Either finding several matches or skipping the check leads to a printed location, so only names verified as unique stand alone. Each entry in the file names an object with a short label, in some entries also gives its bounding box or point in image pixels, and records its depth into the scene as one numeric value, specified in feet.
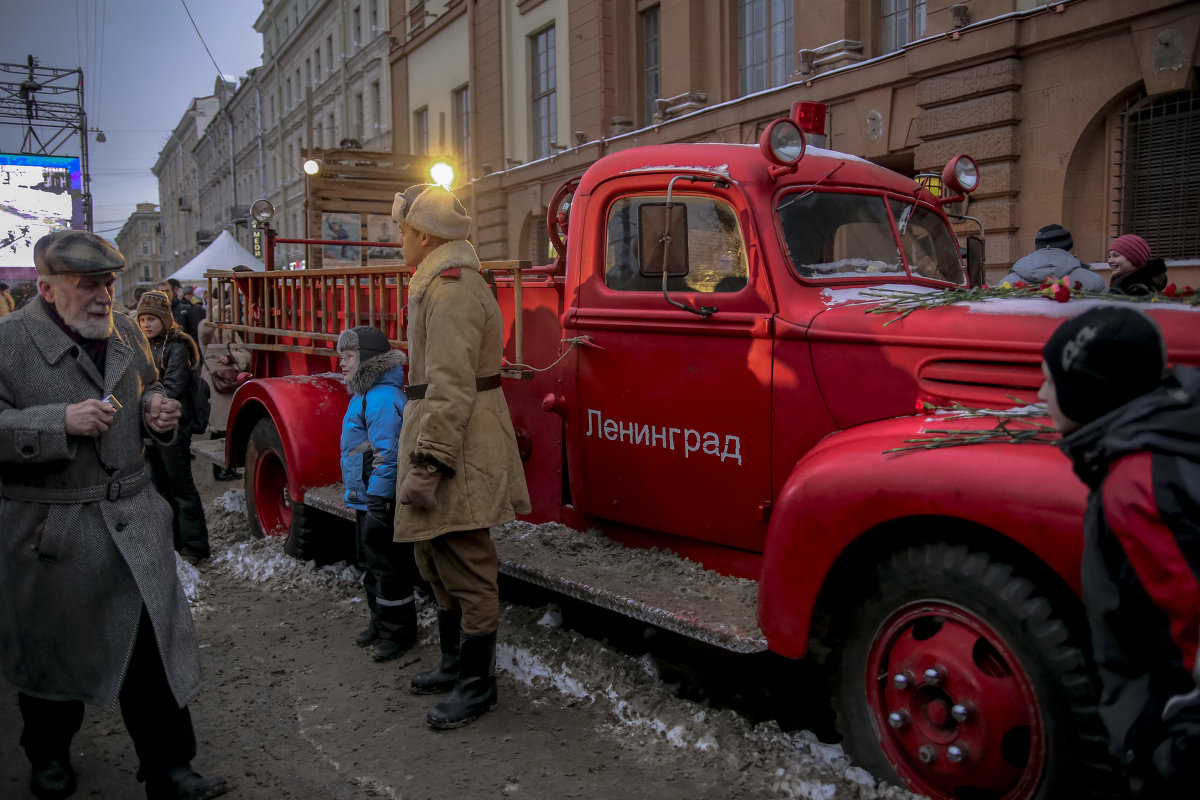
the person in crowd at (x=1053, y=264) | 16.54
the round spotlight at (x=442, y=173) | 24.79
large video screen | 60.18
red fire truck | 8.22
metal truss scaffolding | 62.85
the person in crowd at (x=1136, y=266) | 15.99
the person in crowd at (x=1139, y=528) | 5.43
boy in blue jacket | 13.88
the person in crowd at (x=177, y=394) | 18.75
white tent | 61.00
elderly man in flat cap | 9.34
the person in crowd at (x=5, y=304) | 18.15
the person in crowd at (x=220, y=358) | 22.67
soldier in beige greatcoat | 11.01
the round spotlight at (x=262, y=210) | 25.59
